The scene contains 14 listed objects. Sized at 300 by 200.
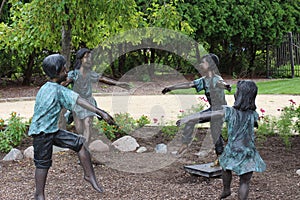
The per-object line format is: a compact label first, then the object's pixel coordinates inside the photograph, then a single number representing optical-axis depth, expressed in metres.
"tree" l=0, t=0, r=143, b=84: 6.29
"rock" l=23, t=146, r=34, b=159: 6.14
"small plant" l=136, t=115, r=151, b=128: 7.89
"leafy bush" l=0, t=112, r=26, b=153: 6.71
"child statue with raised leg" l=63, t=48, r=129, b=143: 5.30
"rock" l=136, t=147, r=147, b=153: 6.46
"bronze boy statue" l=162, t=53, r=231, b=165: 4.68
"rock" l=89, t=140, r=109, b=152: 6.39
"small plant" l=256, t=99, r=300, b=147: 6.79
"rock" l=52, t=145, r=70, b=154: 6.48
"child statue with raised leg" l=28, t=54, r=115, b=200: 3.87
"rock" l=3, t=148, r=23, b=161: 6.10
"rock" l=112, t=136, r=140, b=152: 6.56
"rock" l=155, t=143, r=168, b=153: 6.48
